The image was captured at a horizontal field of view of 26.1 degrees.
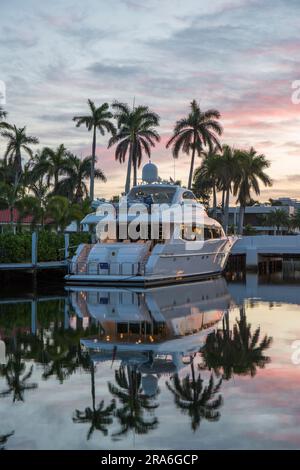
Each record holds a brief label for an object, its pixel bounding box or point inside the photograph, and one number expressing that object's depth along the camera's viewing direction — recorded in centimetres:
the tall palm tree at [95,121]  5638
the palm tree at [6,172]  5277
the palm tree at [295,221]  11812
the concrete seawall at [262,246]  5103
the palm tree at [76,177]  6372
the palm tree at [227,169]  6103
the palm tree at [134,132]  5841
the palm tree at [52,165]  6009
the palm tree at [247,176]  6156
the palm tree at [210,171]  6168
